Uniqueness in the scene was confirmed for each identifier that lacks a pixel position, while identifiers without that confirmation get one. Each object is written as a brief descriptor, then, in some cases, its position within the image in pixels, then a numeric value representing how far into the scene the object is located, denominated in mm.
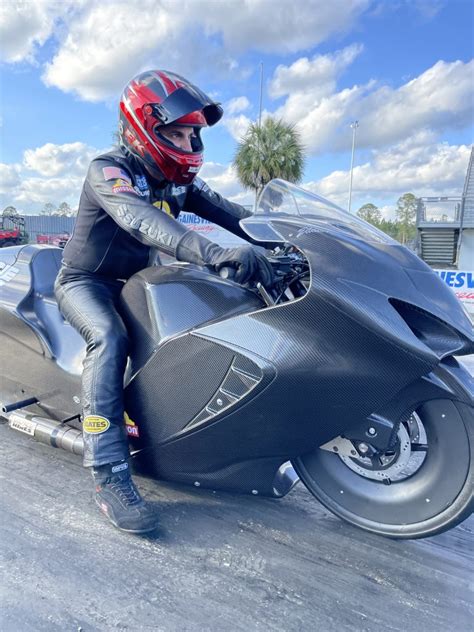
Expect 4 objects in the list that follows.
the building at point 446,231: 19750
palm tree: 28219
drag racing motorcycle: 1894
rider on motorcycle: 2148
